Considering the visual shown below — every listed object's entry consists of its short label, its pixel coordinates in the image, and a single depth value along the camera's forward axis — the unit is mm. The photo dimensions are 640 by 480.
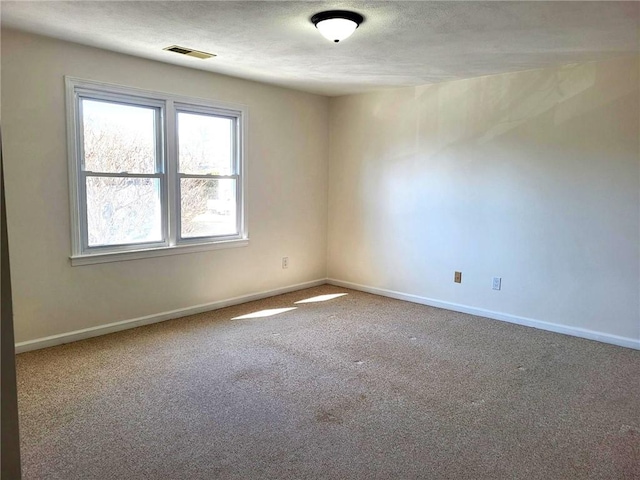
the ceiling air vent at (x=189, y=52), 3494
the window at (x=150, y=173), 3635
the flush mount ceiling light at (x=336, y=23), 2635
